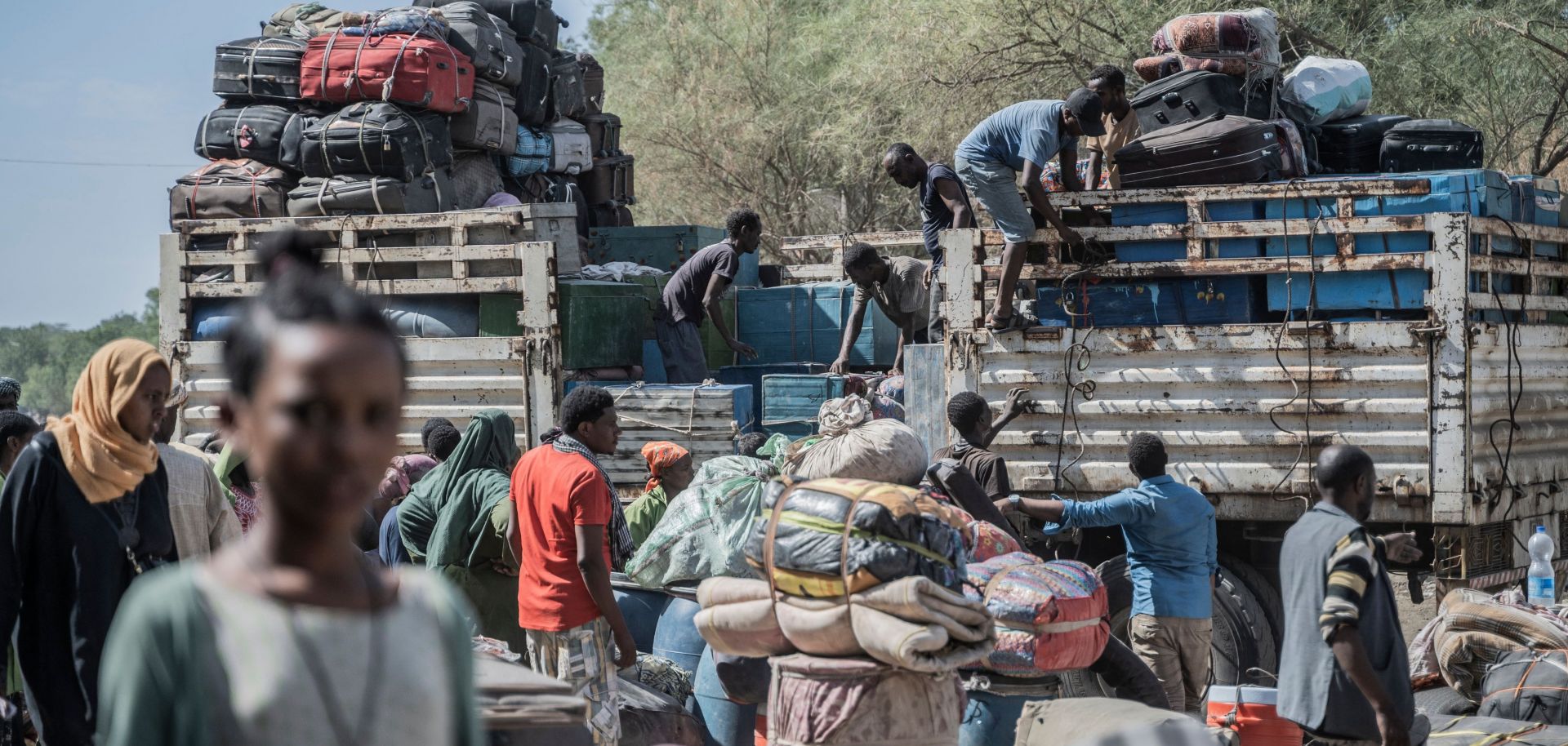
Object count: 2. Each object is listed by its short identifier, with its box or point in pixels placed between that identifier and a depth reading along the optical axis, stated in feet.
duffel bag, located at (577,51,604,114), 36.70
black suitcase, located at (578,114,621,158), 36.65
